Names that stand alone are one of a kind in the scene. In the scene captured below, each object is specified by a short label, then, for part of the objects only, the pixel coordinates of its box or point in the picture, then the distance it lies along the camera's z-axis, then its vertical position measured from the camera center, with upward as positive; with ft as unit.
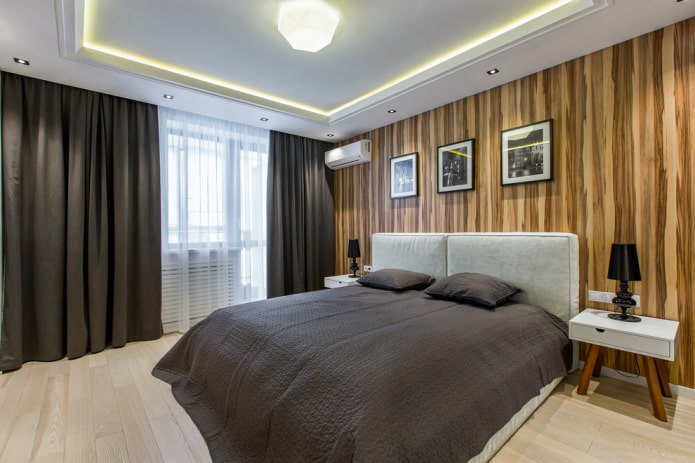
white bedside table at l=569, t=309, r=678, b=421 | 5.99 -2.26
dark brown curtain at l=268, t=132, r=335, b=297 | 13.96 +0.86
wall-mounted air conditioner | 13.76 +3.60
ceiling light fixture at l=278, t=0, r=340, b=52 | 6.70 +4.61
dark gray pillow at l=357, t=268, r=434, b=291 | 9.87 -1.55
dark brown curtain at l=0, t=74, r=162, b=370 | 8.81 +0.50
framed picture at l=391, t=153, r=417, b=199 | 12.25 +2.28
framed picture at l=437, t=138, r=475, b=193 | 10.50 +2.26
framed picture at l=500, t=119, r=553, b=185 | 8.70 +2.25
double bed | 3.84 -2.16
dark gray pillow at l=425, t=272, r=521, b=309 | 7.89 -1.55
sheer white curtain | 11.61 +0.82
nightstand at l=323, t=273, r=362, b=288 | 12.98 -2.04
